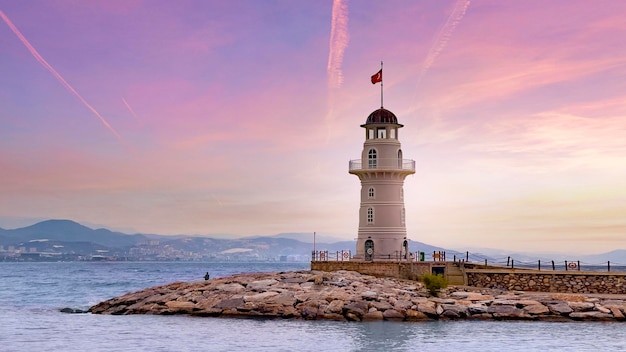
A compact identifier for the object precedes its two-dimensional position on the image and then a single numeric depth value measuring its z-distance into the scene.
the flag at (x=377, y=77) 54.22
